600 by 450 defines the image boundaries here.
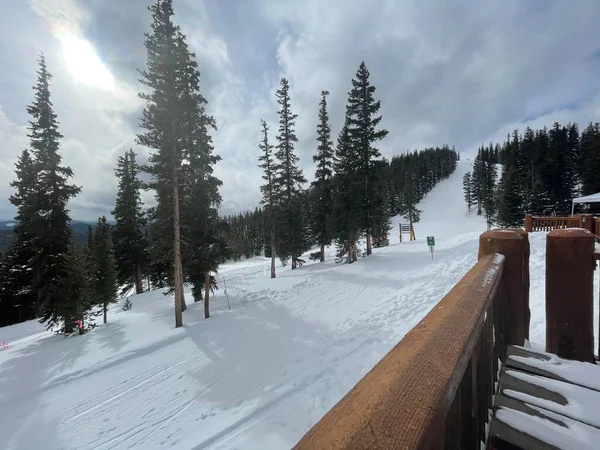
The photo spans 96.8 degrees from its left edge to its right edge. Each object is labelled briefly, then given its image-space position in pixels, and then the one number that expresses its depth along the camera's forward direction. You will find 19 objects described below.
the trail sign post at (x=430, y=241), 15.88
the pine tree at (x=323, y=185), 23.38
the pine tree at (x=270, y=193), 22.97
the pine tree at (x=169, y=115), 12.32
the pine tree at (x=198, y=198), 13.82
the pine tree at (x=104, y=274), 19.17
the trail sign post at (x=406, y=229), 32.97
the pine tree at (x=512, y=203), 38.12
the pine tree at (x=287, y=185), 23.34
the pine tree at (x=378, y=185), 19.75
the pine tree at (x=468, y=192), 76.07
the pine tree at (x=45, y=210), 16.38
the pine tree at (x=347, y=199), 19.39
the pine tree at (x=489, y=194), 50.66
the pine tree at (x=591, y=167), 40.09
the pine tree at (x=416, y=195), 45.25
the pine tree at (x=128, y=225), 27.69
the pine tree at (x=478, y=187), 66.94
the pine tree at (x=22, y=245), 16.70
